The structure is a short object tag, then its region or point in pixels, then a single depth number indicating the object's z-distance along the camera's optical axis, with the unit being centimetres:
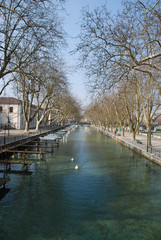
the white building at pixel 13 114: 5619
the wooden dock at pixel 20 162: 1608
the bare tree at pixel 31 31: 1171
